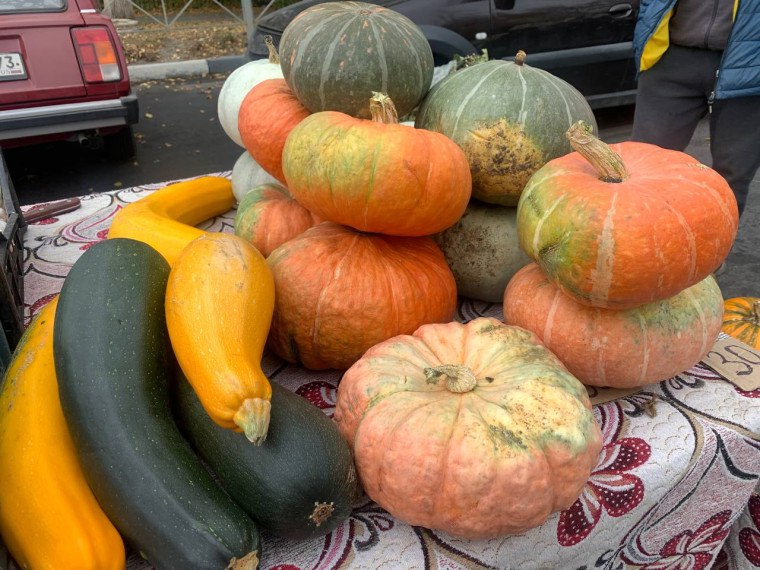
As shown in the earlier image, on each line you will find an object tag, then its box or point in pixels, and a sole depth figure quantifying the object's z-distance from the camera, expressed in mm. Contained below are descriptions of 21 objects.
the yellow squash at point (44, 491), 731
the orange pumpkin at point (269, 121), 1350
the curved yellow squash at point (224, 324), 795
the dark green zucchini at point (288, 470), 807
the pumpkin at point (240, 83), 1758
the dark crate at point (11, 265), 1105
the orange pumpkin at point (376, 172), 1048
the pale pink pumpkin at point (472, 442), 801
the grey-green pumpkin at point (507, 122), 1251
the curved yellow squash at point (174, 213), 1386
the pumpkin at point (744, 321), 1683
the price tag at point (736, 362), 1172
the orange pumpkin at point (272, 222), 1379
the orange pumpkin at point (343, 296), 1138
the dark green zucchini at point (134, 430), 752
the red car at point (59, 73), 3531
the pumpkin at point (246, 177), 1711
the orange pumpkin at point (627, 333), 1053
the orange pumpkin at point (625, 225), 913
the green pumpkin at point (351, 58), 1230
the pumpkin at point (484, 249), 1362
